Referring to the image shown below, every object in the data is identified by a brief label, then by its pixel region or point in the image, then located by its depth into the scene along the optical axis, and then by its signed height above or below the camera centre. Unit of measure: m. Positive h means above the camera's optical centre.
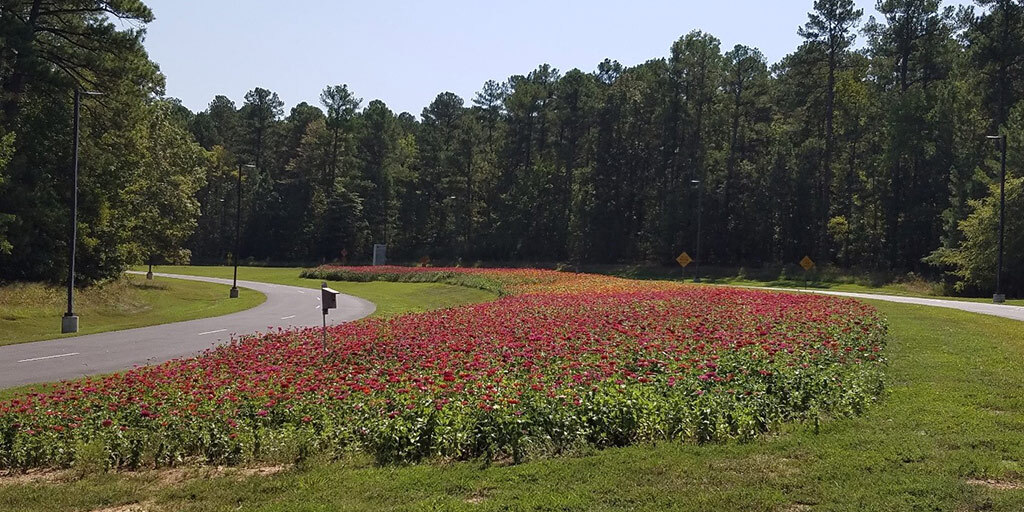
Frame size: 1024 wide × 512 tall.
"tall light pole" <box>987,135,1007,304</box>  33.59 +2.99
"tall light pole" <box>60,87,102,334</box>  23.72 -0.97
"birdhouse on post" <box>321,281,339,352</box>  14.20 -0.95
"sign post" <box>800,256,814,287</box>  53.88 -0.03
